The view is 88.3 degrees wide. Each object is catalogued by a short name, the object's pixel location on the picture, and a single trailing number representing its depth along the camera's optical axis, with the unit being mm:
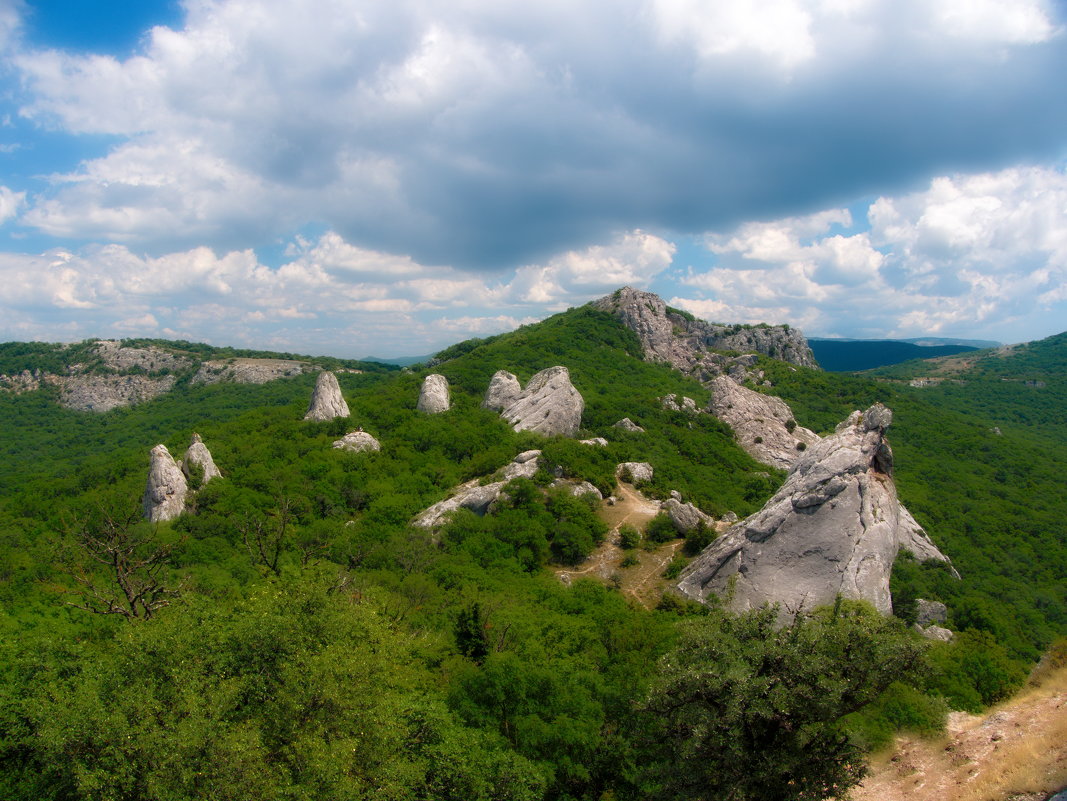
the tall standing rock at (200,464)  47719
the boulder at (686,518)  38281
